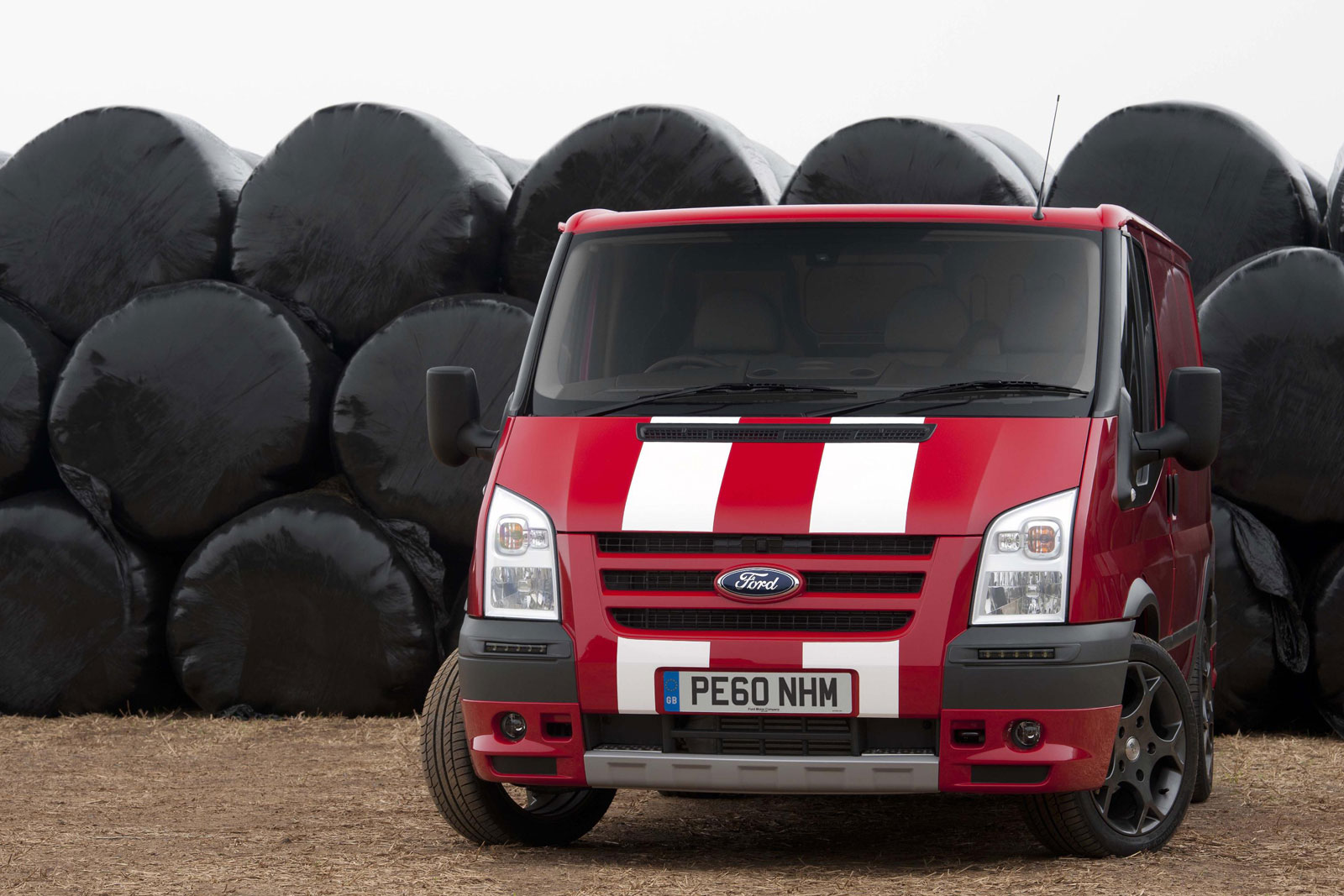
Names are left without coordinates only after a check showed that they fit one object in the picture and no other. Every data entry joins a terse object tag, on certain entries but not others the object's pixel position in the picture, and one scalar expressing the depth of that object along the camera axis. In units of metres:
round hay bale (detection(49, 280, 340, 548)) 17.45
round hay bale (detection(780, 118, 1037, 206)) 16.73
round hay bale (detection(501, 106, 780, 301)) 17.23
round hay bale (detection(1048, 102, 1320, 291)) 16.72
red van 9.34
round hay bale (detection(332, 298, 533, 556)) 17.06
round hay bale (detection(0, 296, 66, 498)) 17.86
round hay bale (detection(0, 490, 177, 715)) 17.61
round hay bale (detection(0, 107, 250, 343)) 18.23
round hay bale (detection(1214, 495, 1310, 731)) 16.22
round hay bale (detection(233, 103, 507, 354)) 17.69
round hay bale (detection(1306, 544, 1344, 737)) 16.12
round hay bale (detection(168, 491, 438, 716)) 17.05
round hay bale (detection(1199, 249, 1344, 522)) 16.03
